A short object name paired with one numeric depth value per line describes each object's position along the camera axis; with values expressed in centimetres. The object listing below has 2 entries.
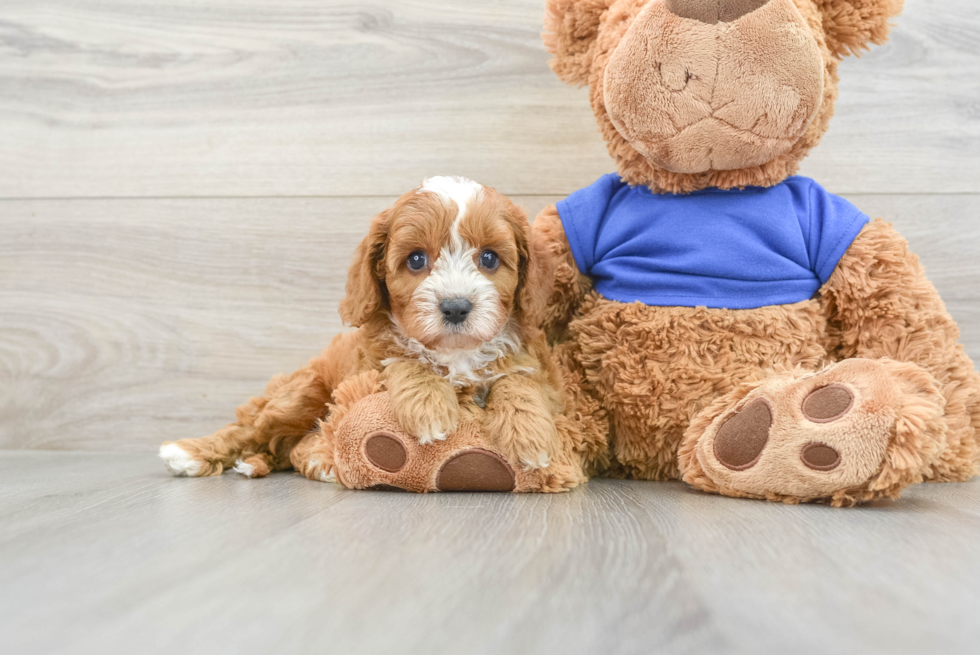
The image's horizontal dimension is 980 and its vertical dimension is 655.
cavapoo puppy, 50
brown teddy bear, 49
